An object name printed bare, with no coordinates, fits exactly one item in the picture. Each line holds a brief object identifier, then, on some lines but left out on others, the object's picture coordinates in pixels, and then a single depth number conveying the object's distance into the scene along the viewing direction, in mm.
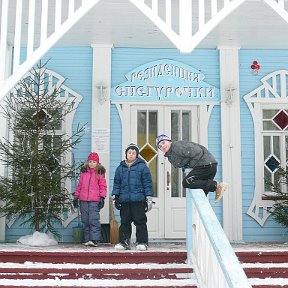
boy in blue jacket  5895
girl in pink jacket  6426
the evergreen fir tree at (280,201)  7459
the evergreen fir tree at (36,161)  6672
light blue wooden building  7746
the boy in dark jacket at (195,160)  5332
